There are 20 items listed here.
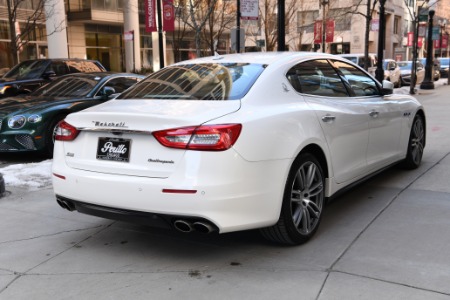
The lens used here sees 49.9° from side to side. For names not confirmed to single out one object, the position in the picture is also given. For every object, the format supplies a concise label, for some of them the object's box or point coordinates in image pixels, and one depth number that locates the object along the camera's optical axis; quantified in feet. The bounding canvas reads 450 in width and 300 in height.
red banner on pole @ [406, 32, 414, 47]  164.34
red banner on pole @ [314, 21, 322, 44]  102.87
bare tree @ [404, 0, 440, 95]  69.85
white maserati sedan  10.80
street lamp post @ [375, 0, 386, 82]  55.42
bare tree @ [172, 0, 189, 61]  64.85
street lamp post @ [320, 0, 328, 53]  98.11
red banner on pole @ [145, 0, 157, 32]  51.83
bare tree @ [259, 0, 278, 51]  88.56
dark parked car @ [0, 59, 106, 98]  37.65
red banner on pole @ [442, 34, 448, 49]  134.88
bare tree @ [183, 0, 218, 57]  50.36
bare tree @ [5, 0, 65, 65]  70.85
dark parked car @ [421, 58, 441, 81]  107.86
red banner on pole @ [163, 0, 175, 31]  46.37
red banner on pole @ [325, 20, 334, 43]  102.53
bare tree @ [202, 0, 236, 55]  79.30
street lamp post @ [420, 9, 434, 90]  78.23
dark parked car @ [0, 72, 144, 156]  24.78
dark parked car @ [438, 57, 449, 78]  122.45
